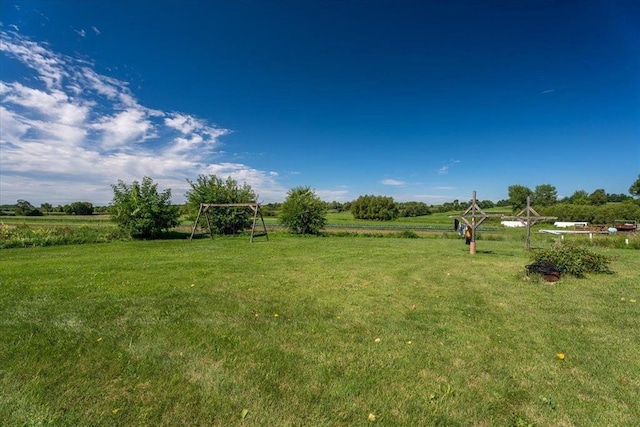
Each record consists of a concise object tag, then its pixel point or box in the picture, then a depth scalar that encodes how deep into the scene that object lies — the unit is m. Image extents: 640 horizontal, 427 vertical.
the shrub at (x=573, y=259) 8.99
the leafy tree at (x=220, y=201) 24.42
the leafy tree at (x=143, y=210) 19.67
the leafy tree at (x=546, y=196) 83.09
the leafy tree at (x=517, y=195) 76.69
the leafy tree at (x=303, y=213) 26.75
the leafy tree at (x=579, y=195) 78.05
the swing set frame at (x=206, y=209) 19.92
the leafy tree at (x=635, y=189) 59.90
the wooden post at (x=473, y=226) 13.99
